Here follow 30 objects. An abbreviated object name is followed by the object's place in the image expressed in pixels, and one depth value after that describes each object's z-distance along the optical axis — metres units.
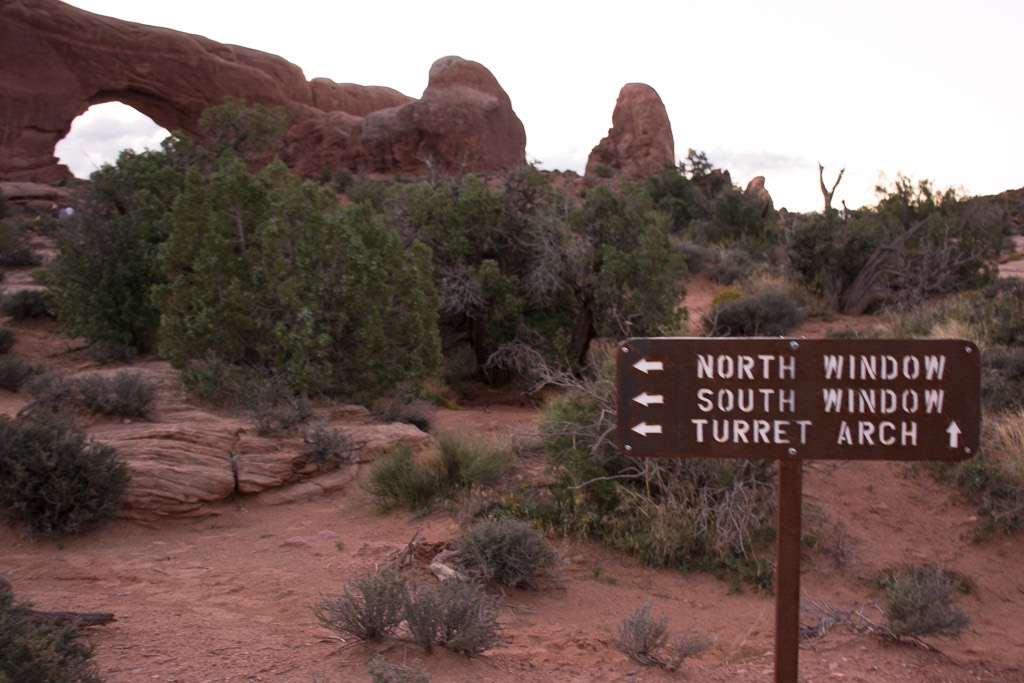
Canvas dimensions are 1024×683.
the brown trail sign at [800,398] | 3.10
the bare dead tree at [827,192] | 19.91
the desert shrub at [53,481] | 6.53
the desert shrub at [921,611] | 5.13
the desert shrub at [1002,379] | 8.90
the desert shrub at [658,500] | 6.73
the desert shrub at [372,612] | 4.40
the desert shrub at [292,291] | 9.95
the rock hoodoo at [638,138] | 45.28
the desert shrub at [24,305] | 15.75
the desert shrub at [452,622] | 4.30
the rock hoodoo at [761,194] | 28.58
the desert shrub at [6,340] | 13.53
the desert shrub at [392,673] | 3.47
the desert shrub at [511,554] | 5.90
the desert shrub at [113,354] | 12.89
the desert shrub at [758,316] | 14.89
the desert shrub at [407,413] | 10.07
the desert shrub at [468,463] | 7.74
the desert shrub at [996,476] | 7.29
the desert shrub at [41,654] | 3.31
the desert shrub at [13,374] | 10.80
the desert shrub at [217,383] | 9.50
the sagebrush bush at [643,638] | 4.69
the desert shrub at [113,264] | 13.01
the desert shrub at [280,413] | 8.52
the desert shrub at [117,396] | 8.58
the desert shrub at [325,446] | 8.38
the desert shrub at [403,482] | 7.56
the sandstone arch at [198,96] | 33.69
